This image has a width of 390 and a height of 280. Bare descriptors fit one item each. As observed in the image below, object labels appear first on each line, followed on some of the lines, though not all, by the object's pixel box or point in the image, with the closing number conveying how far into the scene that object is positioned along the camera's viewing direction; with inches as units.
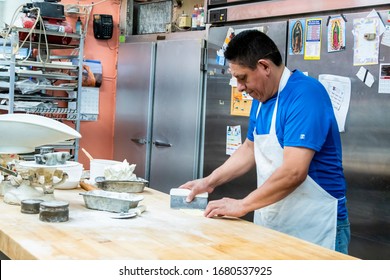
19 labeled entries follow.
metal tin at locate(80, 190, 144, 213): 83.0
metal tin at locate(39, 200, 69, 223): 75.4
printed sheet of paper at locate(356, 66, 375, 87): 119.6
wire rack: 188.7
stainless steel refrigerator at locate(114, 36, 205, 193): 180.2
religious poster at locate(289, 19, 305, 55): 135.4
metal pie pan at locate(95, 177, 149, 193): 97.4
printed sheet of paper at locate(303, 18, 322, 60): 131.1
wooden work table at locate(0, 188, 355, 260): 62.5
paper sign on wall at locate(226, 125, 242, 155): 156.3
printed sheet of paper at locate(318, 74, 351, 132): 124.6
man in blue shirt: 83.1
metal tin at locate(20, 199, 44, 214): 80.6
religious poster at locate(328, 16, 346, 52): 125.8
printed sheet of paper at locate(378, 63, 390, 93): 116.7
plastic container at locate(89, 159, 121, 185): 106.6
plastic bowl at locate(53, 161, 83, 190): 101.6
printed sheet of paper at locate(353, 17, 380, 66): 119.0
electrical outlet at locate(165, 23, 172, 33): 213.3
